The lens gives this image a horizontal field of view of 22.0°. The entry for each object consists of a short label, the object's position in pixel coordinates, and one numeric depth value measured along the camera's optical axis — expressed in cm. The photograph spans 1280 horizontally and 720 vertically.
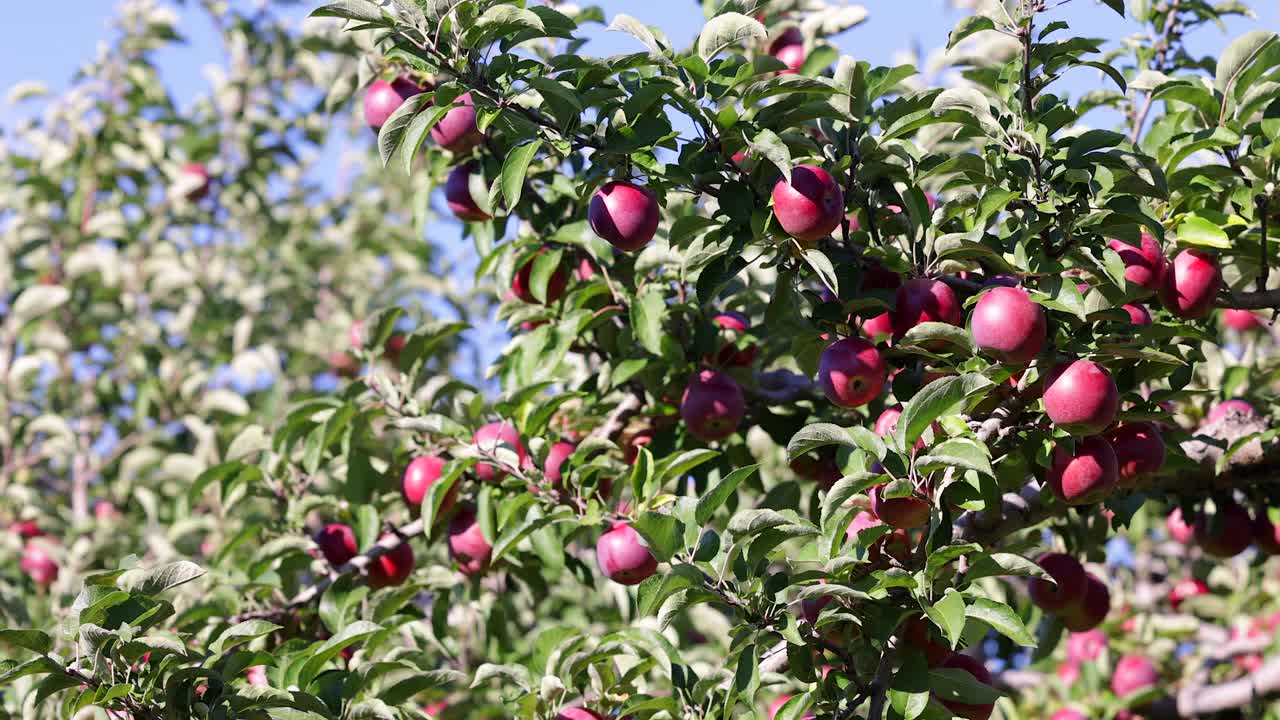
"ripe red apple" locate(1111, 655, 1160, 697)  453
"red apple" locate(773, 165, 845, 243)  333
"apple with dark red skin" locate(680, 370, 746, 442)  364
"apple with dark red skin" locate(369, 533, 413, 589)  384
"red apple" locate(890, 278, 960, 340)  341
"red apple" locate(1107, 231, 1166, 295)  341
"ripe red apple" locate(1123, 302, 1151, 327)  342
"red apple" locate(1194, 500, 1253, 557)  382
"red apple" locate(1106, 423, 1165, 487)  342
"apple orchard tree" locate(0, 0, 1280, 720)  332
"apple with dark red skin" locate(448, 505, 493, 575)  376
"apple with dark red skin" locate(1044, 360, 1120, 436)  327
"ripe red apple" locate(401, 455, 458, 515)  377
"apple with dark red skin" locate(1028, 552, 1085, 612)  370
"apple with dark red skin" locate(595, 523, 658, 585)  348
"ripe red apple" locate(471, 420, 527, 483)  366
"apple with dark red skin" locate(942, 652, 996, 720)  340
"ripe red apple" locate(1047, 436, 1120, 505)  334
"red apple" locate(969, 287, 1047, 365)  327
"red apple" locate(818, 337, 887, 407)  340
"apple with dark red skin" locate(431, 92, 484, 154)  361
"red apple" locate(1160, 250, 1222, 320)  345
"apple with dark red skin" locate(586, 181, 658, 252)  340
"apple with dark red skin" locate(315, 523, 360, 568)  384
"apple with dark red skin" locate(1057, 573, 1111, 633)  376
